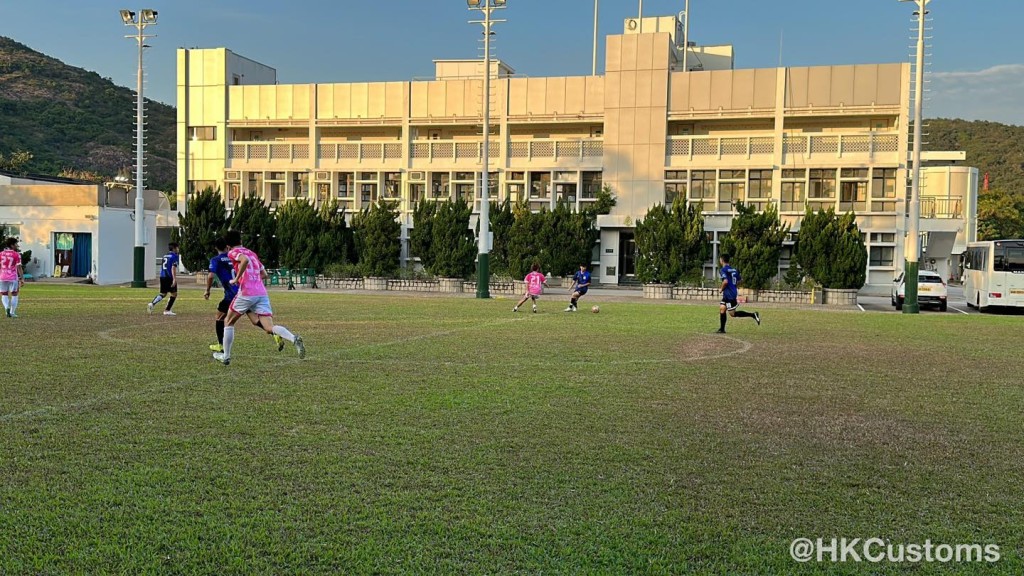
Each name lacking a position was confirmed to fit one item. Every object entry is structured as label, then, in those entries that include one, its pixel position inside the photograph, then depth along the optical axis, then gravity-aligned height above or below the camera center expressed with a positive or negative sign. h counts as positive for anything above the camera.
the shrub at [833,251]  36.59 +0.47
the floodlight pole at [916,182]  29.50 +2.77
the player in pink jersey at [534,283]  26.89 -0.92
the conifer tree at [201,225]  44.66 +0.90
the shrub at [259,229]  44.81 +0.79
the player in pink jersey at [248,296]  12.79 -0.76
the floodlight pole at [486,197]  34.25 +2.10
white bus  32.88 -0.28
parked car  35.47 -1.04
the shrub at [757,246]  37.33 +0.59
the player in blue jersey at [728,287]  20.17 -0.65
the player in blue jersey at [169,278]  22.59 -0.92
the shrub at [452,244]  41.56 +0.30
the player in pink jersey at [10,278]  20.58 -0.95
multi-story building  49.09 +7.03
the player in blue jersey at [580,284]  27.25 -0.94
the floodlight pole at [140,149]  37.25 +3.89
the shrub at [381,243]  43.34 +0.26
